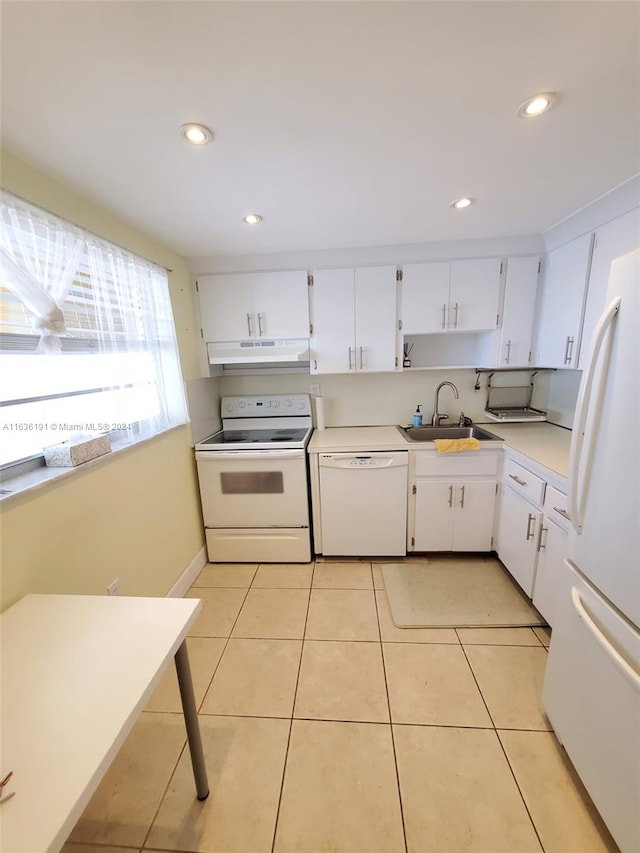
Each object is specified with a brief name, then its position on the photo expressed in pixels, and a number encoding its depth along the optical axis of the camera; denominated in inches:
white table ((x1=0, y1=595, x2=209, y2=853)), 22.9
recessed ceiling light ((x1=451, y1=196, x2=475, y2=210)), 65.6
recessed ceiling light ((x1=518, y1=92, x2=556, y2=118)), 39.1
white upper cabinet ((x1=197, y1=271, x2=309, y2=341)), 94.5
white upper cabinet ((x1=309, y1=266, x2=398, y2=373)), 93.7
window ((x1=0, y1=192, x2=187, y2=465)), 46.8
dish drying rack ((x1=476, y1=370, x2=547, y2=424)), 107.5
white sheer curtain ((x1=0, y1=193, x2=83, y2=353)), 45.3
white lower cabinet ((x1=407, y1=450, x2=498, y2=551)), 88.6
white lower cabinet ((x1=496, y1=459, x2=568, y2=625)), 65.7
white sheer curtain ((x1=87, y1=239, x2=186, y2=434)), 63.2
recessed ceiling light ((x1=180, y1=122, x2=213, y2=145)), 42.3
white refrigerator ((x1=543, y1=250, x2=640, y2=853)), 35.4
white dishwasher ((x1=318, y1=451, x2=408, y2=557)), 90.3
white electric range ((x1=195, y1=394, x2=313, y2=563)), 92.0
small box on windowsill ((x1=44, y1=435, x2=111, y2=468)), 52.9
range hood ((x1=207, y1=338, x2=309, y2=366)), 95.3
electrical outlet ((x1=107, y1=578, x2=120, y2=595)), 61.1
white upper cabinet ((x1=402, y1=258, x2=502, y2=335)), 91.0
